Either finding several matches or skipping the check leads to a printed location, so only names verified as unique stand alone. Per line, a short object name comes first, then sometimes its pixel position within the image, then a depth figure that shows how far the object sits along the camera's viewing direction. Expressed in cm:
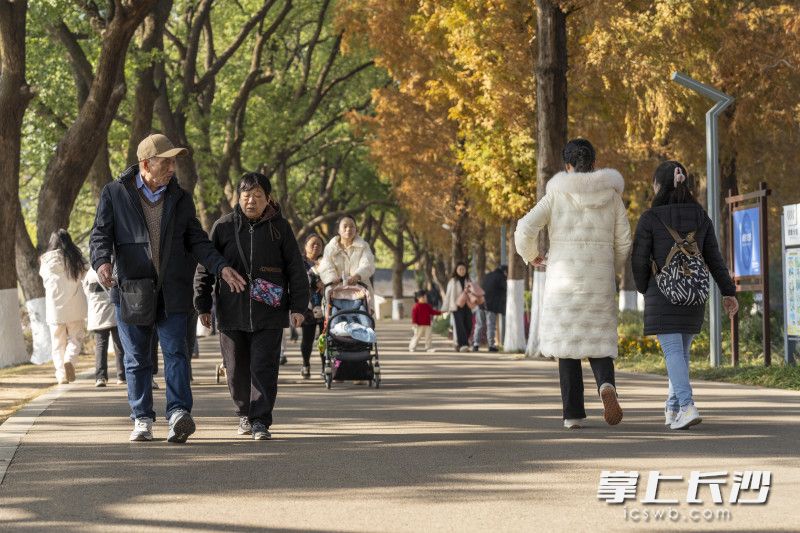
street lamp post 1994
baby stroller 1677
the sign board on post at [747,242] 1902
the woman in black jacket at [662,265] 1103
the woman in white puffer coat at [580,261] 1103
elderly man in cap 1045
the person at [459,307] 3091
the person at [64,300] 1789
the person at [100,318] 1762
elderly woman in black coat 1085
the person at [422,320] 3072
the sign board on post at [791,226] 1784
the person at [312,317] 1872
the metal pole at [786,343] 1800
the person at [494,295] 3172
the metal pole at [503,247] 3728
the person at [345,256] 1705
